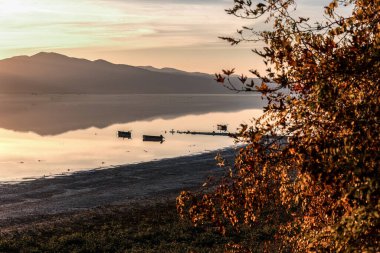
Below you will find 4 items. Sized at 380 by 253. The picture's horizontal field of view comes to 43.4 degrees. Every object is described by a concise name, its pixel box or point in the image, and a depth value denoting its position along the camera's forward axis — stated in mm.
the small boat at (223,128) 122425
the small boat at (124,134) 121525
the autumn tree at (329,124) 5664
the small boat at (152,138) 113069
